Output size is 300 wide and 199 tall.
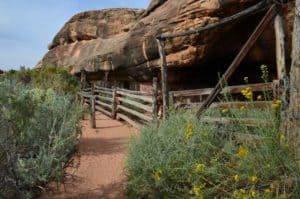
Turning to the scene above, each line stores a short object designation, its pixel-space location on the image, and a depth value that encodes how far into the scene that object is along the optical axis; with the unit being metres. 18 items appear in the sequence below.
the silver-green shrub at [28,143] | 2.94
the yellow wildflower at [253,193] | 2.09
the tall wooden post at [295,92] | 2.41
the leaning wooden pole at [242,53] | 2.96
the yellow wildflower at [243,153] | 2.21
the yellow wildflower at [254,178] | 2.11
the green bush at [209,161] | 2.24
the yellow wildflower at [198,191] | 2.30
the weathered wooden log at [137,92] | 7.47
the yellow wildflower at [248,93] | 2.45
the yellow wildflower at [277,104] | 2.33
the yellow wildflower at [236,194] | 2.17
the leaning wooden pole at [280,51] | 2.72
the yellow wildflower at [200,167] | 2.45
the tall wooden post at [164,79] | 5.34
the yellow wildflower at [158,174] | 2.83
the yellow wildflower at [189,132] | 2.84
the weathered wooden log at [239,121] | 2.57
